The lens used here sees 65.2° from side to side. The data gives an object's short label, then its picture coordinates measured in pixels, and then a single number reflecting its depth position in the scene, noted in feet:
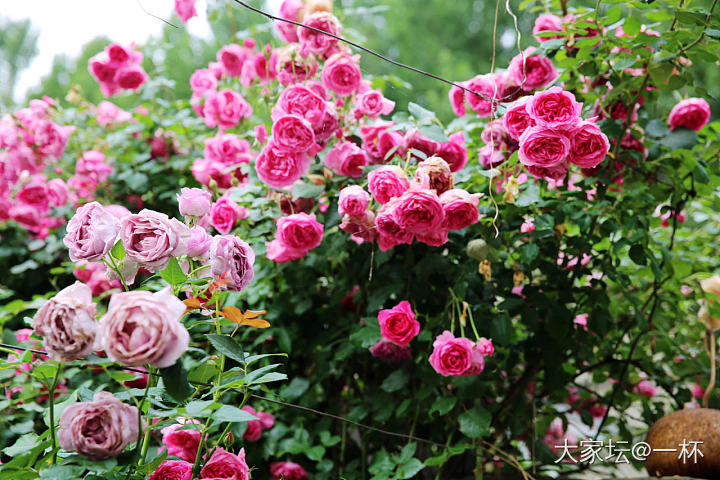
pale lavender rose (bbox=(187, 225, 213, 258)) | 2.35
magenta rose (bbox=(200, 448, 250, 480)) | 2.46
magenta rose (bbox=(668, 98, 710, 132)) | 4.21
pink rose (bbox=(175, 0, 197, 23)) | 4.66
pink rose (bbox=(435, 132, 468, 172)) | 4.05
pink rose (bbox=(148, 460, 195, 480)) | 2.41
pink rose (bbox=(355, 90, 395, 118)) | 4.11
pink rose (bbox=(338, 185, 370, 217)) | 3.44
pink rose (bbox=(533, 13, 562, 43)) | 4.24
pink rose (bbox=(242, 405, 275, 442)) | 4.10
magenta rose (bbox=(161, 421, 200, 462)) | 2.90
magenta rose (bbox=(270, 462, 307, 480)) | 4.06
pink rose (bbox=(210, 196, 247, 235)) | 4.00
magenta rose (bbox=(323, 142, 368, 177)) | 3.94
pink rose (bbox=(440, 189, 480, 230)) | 3.23
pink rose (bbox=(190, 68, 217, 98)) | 5.82
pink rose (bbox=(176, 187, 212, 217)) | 2.45
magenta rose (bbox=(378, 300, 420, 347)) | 3.55
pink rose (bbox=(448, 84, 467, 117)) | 4.58
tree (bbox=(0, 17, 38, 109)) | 37.73
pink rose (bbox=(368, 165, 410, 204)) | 3.34
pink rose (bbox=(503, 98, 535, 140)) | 3.17
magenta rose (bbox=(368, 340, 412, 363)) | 4.07
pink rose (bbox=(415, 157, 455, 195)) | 3.35
